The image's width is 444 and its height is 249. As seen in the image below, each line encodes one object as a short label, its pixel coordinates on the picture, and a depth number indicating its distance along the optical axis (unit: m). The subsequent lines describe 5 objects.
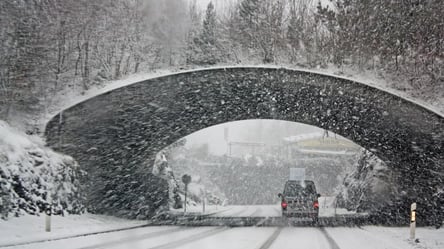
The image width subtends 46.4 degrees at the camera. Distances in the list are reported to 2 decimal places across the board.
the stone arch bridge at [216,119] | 21.50
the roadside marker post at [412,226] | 15.83
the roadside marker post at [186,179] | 30.47
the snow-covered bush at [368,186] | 30.14
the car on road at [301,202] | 24.22
